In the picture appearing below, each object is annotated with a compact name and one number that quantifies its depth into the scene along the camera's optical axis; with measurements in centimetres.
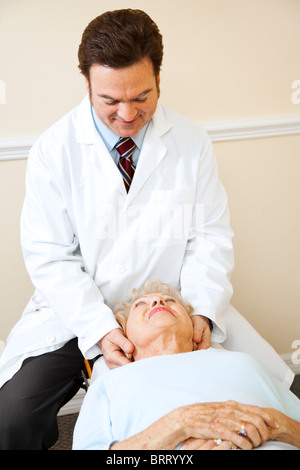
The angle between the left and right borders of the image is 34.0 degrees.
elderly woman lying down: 107
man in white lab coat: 141
